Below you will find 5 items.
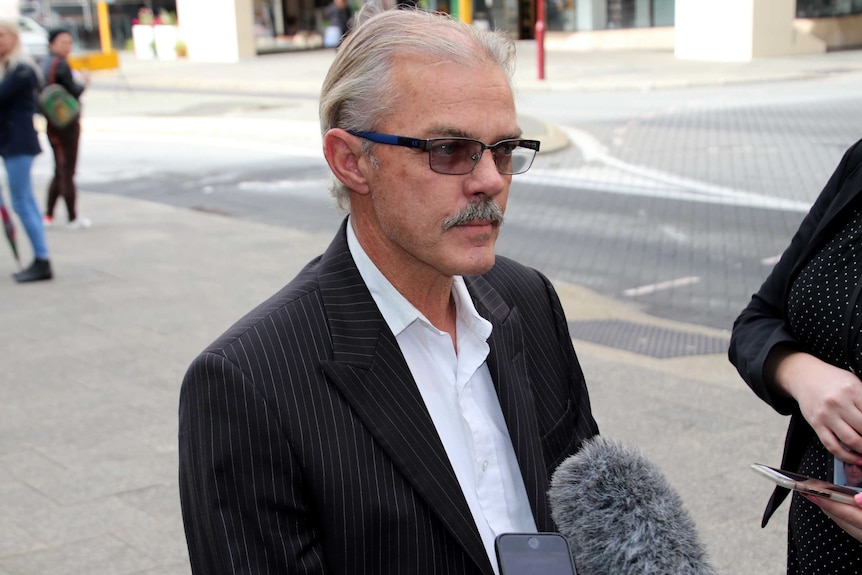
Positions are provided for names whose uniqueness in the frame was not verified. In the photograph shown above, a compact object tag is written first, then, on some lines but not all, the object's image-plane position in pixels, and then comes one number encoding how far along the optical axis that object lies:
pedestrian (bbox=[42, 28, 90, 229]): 11.01
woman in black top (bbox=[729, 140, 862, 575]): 2.10
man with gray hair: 1.79
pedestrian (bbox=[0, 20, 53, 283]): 8.91
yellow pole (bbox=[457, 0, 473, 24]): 23.63
